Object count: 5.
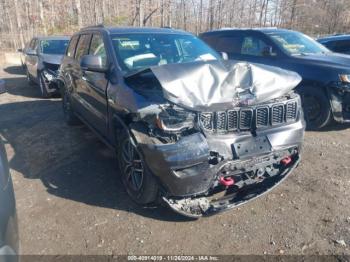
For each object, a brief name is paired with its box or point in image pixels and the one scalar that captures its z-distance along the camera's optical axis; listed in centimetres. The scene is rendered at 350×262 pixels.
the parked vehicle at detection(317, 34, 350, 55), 933
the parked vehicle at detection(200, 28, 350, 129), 532
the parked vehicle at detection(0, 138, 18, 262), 178
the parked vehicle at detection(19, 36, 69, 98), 877
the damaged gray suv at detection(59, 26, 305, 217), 272
